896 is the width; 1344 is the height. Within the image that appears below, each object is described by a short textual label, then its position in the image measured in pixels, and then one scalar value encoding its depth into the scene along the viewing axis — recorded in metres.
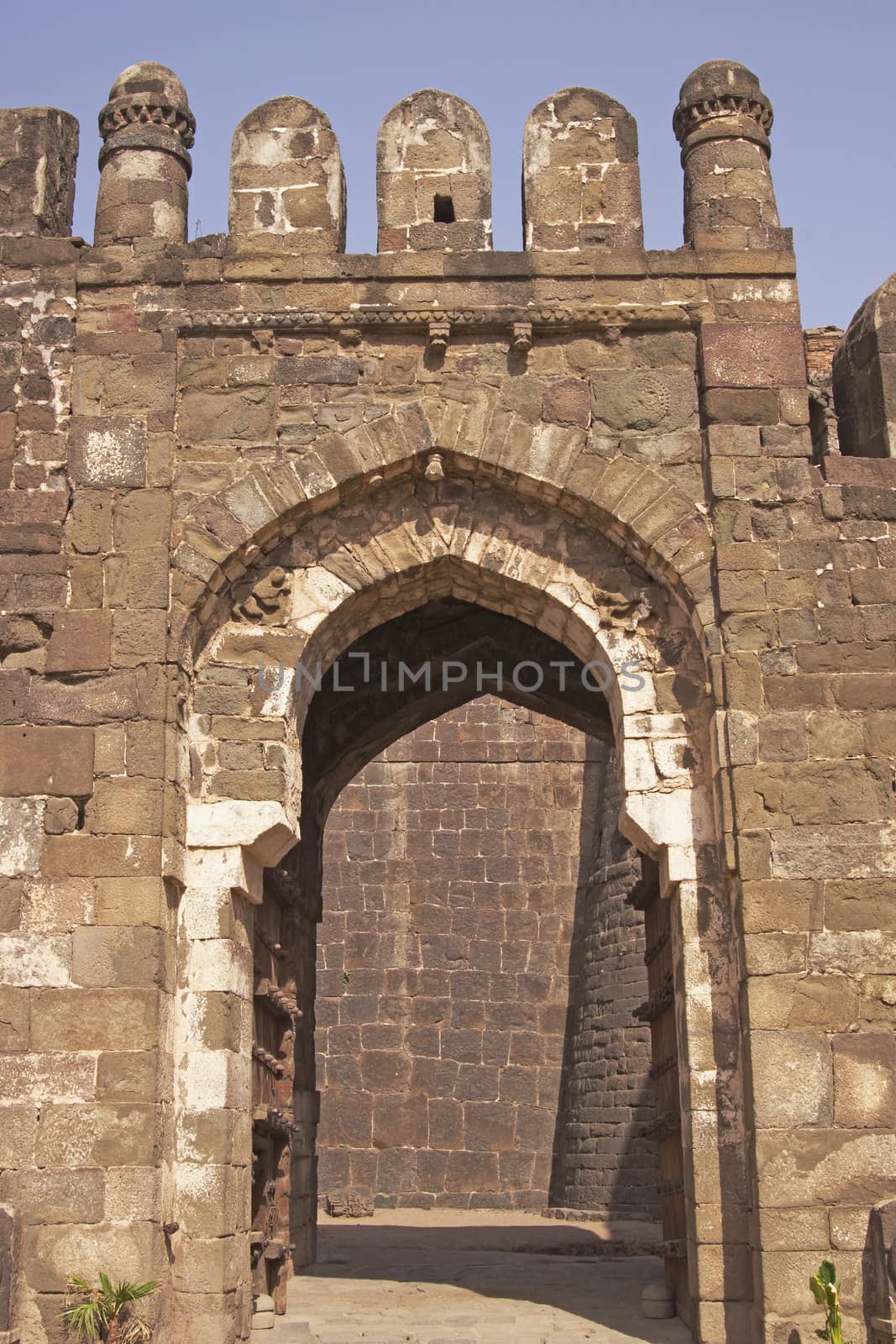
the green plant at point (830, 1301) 5.35
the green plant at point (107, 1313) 5.45
